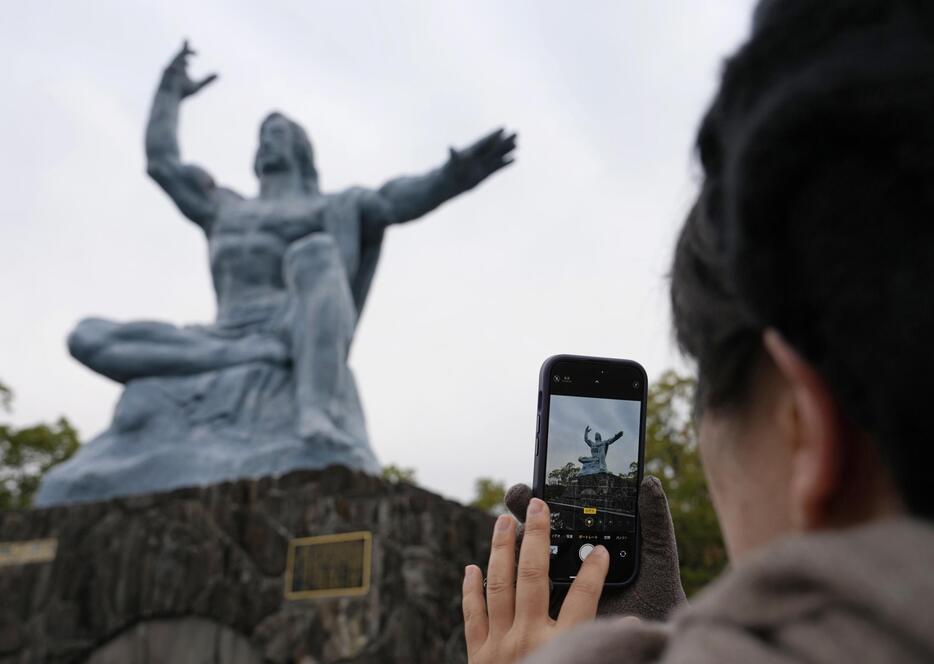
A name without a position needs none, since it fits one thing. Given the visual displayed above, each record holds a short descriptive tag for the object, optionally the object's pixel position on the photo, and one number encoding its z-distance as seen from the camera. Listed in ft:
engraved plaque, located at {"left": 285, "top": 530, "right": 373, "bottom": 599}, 14.30
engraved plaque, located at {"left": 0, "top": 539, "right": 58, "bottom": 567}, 16.28
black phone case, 2.84
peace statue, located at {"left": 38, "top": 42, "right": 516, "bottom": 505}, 17.67
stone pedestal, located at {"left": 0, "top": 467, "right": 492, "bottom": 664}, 14.12
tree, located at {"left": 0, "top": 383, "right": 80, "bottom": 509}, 46.34
